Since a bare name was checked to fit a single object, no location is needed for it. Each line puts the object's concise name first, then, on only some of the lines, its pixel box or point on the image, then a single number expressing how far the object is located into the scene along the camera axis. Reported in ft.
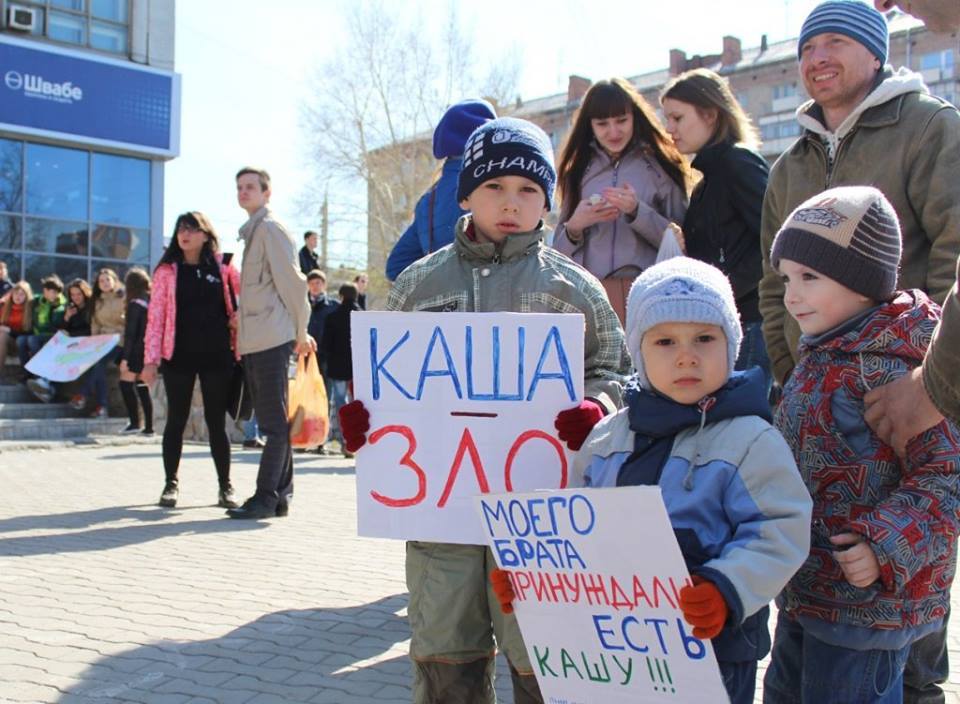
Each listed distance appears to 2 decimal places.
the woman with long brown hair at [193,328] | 24.18
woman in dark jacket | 13.79
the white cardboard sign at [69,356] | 46.39
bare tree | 117.91
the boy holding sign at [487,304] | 9.12
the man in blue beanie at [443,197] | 14.34
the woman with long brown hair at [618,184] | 13.91
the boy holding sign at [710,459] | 7.00
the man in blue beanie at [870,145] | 10.49
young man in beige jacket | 22.91
